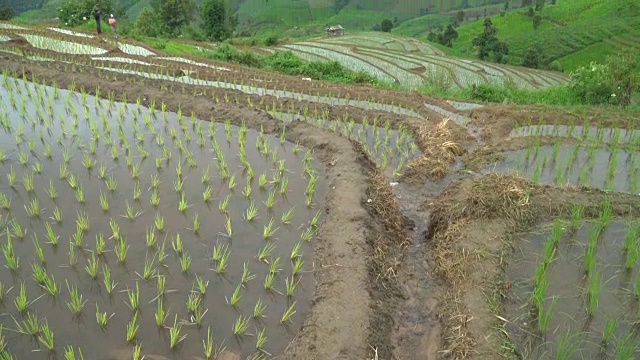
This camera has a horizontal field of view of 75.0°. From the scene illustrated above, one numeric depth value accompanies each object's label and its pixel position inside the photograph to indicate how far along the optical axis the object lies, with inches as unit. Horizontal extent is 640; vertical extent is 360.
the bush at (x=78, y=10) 1255.8
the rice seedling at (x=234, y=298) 122.2
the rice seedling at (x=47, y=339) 104.7
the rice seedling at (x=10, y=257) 128.5
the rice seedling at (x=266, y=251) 141.7
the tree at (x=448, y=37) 1831.9
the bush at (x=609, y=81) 418.9
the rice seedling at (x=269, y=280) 130.0
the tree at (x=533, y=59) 1387.8
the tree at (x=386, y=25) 1949.3
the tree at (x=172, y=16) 1365.7
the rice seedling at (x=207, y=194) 170.0
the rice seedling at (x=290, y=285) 128.6
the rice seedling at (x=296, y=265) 137.3
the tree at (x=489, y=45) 1487.5
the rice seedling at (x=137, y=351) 100.4
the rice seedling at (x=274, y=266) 134.7
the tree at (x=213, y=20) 1309.1
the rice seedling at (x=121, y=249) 135.0
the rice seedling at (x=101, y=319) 111.7
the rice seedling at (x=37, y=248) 132.7
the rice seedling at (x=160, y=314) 113.0
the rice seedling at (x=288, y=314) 119.6
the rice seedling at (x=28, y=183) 168.8
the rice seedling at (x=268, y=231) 151.5
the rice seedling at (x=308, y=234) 154.2
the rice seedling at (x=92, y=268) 127.2
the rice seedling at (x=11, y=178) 171.8
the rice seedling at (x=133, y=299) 117.3
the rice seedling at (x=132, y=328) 108.2
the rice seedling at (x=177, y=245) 141.1
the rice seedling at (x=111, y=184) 173.3
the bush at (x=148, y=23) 1227.9
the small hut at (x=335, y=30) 1684.2
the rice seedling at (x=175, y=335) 108.0
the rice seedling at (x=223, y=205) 164.7
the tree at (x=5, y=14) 1307.9
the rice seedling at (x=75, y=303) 114.8
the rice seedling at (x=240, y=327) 113.5
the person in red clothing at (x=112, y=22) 659.3
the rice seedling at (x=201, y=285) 124.5
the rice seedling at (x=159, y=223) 150.6
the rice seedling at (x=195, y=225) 151.9
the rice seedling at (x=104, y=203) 160.0
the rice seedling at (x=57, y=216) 151.5
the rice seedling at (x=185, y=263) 133.1
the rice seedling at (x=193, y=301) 117.7
